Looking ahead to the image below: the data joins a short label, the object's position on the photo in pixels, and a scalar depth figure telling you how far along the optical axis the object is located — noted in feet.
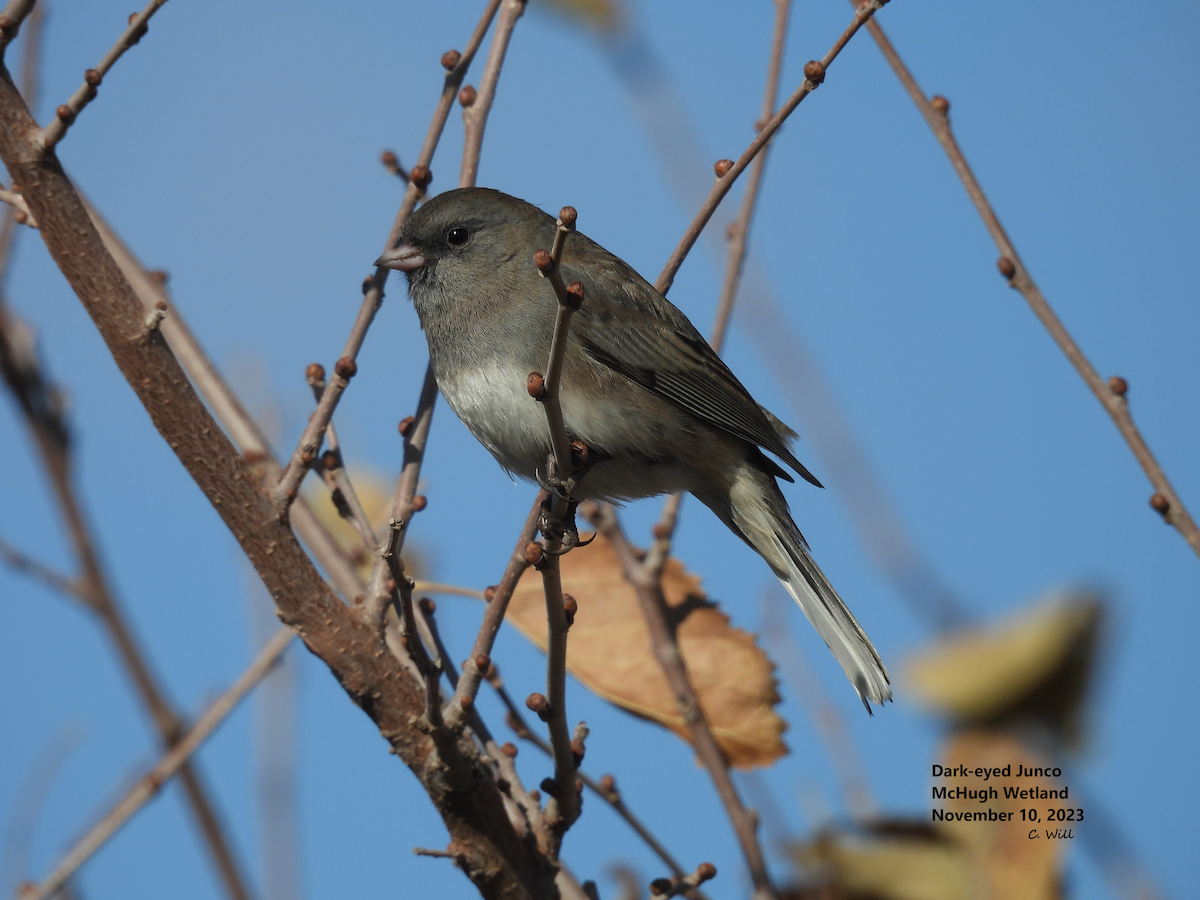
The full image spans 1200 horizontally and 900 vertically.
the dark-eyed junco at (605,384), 17.65
